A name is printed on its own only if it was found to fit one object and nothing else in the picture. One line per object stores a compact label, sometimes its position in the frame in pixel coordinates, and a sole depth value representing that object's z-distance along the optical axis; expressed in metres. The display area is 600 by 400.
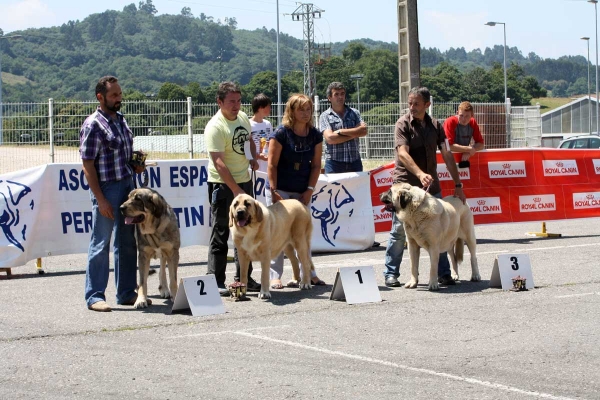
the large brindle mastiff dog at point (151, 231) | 8.70
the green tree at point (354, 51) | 149.50
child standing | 12.38
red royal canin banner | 15.17
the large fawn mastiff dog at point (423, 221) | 9.61
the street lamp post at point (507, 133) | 24.30
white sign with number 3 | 9.72
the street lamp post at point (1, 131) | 19.69
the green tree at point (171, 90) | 52.76
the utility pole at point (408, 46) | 18.05
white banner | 11.91
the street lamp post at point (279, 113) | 21.39
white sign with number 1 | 9.04
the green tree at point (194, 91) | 58.39
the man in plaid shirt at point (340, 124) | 11.83
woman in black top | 9.74
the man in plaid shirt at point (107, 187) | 8.76
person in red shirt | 14.03
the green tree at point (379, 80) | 99.94
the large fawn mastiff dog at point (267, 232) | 8.89
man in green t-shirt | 9.38
